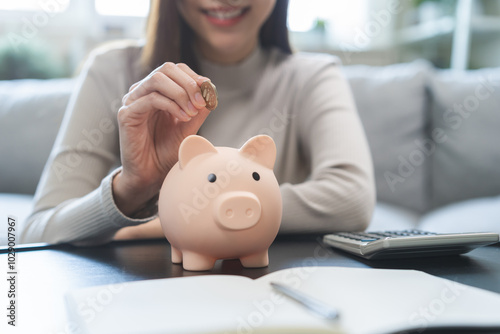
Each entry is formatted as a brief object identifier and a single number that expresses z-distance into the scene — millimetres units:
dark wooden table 376
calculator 504
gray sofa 1494
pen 309
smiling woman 605
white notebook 299
